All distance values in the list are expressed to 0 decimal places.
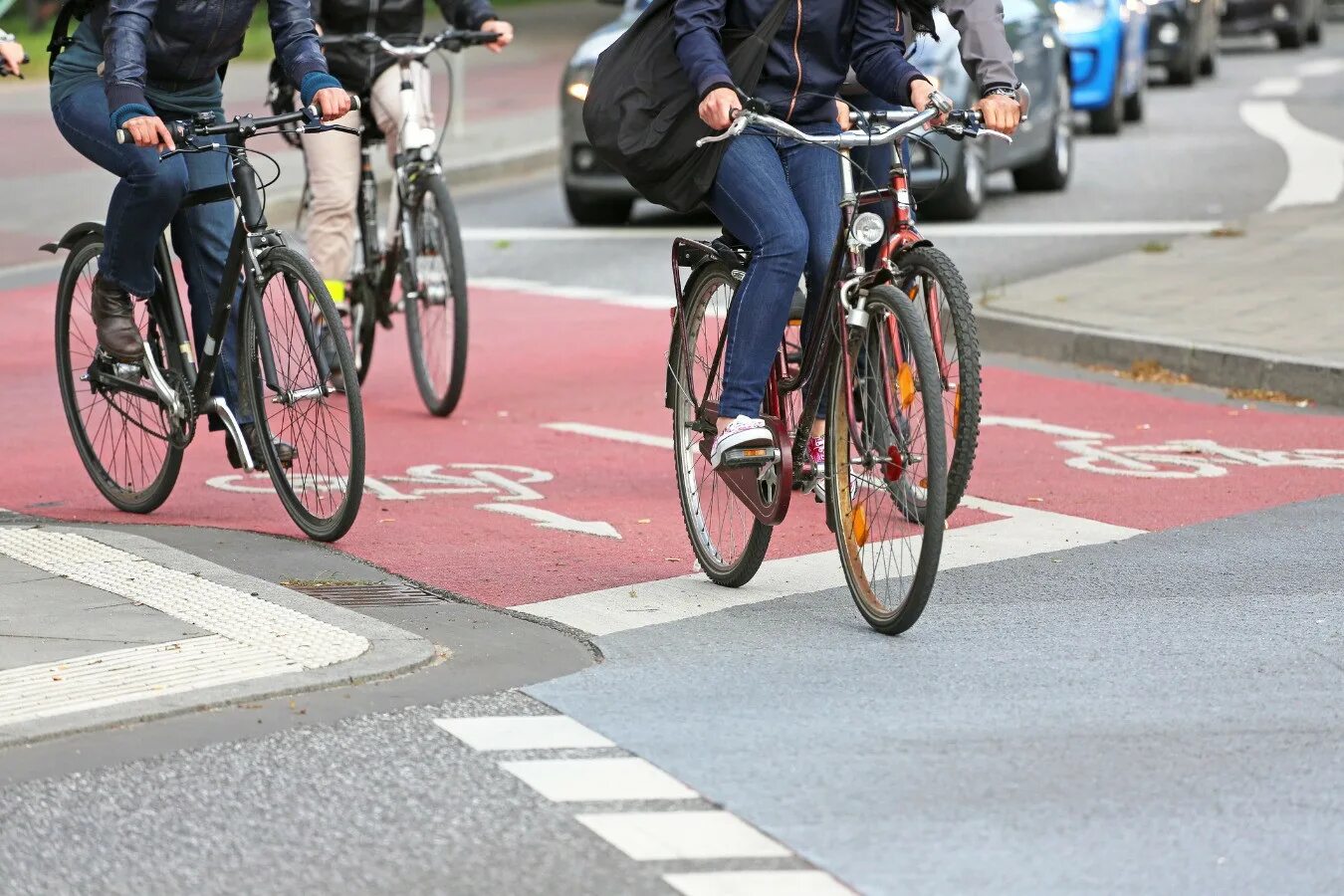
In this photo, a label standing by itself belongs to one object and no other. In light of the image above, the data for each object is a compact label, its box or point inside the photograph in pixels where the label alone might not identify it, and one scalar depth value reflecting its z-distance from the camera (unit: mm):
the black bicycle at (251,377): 13000
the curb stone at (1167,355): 18625
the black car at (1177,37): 54625
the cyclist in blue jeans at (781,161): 11414
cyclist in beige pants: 18328
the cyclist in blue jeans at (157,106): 13000
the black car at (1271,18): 70312
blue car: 40750
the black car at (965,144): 28203
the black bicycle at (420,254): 17969
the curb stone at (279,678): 9320
